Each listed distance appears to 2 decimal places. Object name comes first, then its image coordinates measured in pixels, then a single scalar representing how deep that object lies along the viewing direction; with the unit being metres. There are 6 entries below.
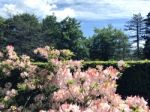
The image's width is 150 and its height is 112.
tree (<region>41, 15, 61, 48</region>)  40.58
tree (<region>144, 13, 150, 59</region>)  36.29
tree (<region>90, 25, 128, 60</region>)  39.96
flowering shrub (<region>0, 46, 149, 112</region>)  3.43
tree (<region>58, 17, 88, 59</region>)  38.50
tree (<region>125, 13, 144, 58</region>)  47.42
